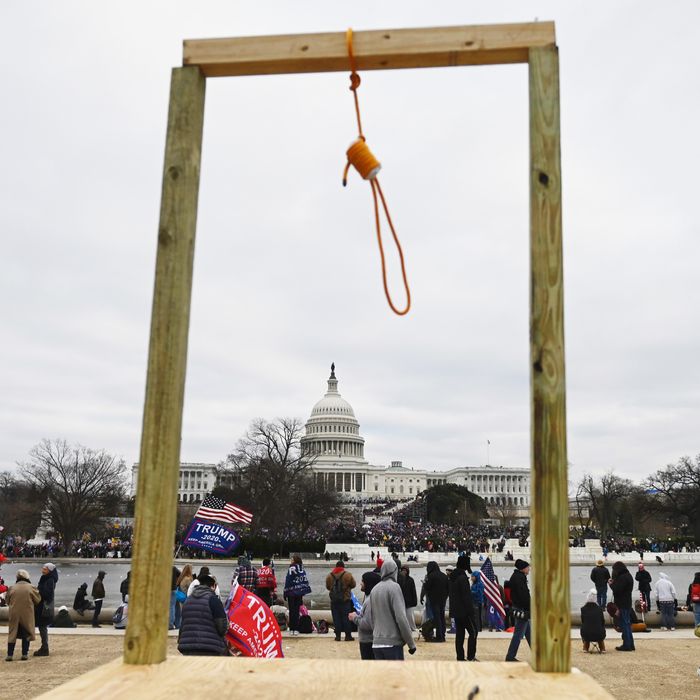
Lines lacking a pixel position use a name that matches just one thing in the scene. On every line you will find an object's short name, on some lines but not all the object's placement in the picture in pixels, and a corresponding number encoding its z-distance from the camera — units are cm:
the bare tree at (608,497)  9070
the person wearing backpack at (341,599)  1517
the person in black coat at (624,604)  1388
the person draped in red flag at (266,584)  1595
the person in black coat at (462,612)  1235
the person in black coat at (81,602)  1873
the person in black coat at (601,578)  1834
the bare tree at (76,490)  6488
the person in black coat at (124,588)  1655
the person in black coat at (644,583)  1930
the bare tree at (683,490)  8338
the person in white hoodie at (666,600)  1672
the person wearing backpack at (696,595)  1480
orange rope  361
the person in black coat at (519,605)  1152
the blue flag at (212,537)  1310
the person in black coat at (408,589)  1466
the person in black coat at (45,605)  1323
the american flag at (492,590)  1593
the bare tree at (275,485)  6719
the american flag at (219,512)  1385
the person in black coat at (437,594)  1513
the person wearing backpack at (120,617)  1560
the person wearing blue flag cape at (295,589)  1534
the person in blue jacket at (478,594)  1639
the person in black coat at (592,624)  1330
